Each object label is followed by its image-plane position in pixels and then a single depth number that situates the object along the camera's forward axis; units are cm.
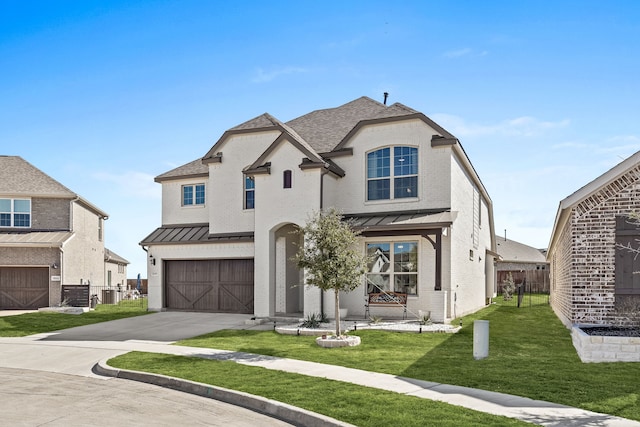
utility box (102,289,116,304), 3425
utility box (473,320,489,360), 1222
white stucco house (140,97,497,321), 1978
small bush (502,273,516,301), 3642
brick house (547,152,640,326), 1460
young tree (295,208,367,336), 1505
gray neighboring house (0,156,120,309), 2853
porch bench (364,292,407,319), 1967
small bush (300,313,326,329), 1805
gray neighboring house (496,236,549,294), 4606
